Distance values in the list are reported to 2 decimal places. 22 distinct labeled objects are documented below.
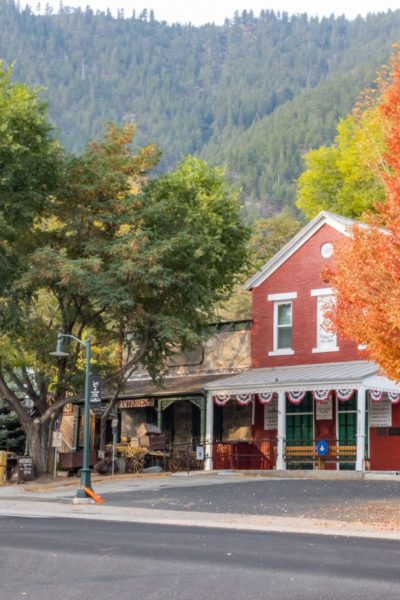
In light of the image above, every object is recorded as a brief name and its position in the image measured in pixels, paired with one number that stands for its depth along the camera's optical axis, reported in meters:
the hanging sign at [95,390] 28.27
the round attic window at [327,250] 36.91
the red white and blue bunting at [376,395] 32.69
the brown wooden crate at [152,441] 37.22
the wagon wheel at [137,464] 36.47
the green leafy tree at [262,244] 65.12
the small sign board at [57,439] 32.75
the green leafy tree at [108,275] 32.31
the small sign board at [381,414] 34.56
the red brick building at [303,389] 33.72
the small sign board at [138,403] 39.50
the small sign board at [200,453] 35.88
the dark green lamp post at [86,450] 26.45
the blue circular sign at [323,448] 33.62
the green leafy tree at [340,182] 54.69
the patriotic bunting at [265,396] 34.94
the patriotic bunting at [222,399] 36.17
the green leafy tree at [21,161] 31.58
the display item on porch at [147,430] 37.66
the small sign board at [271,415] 37.47
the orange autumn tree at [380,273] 20.09
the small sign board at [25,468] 33.22
